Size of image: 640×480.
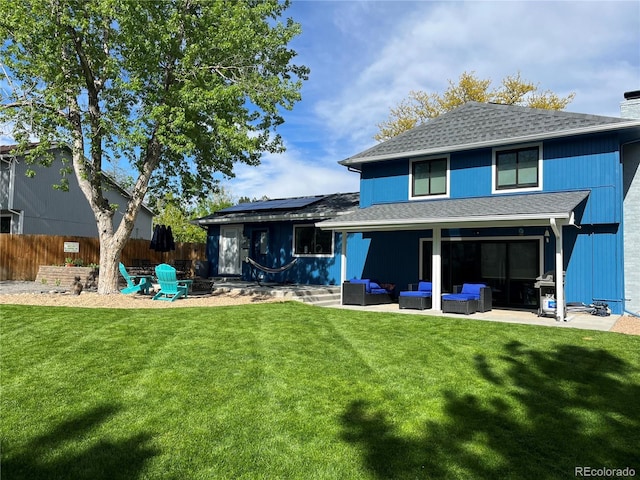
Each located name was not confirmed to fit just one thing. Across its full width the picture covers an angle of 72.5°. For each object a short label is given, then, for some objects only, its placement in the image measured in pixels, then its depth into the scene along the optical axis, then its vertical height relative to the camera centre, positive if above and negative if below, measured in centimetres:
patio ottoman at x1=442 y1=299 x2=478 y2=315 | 1086 -118
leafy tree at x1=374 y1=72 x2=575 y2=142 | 2870 +1099
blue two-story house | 1113 +154
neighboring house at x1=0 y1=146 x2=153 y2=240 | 2191 +260
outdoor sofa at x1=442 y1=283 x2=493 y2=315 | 1088 -105
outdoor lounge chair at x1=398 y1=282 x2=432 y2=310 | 1166 -111
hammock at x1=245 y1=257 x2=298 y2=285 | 1642 -41
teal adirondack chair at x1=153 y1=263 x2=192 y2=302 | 1241 -87
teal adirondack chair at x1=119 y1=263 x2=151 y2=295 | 1313 -97
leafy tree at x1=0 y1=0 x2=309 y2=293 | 1123 +489
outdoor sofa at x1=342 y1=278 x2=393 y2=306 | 1276 -106
